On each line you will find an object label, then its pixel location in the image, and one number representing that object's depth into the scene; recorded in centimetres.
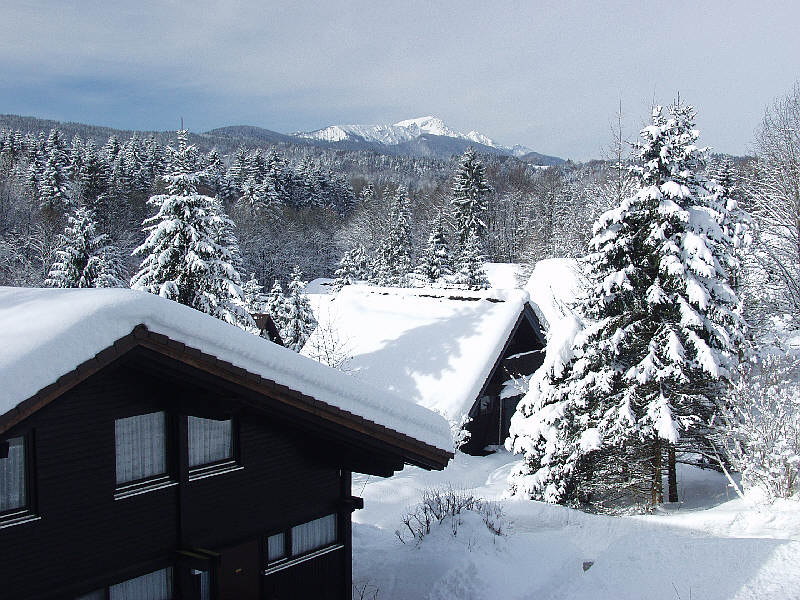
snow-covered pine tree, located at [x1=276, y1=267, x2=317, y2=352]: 4078
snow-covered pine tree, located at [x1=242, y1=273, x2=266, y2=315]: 4672
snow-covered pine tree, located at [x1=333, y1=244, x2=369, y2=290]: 6650
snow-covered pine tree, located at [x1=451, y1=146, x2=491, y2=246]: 7781
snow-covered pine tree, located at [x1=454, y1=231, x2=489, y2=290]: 5016
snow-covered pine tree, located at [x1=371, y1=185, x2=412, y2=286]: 6512
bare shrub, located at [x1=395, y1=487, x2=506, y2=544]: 1210
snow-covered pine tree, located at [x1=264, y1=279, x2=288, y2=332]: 4206
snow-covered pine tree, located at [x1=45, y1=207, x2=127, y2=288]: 3859
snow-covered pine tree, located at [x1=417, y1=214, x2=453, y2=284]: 5556
